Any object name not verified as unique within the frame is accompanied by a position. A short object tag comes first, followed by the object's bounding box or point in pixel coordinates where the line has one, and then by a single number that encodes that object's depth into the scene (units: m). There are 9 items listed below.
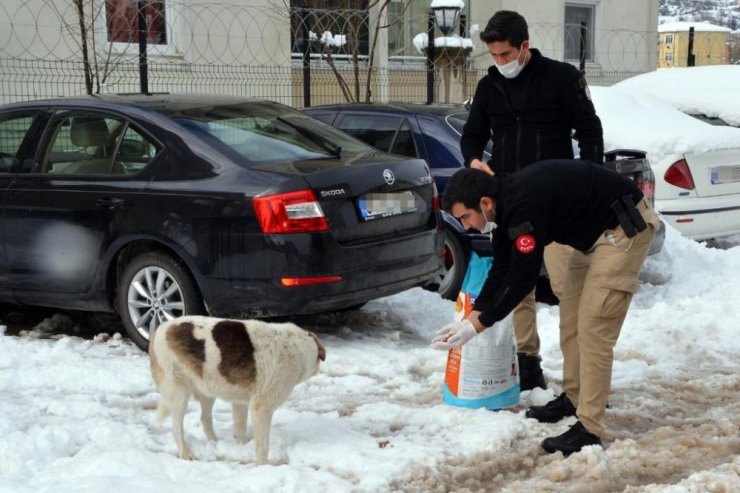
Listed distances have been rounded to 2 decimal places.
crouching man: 4.18
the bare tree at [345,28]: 16.22
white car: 8.77
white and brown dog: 4.36
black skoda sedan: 5.81
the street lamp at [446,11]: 14.91
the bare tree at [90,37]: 11.66
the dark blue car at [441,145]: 7.56
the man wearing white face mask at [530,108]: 5.18
